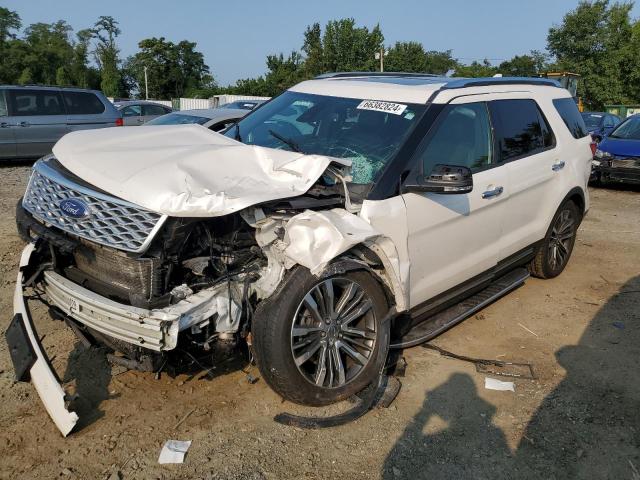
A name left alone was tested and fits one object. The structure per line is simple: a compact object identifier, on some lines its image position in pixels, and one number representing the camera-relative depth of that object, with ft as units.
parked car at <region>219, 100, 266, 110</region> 63.94
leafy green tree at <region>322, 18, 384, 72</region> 200.54
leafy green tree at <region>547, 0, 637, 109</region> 139.23
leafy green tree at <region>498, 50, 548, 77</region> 188.19
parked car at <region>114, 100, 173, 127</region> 59.47
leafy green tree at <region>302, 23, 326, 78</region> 200.54
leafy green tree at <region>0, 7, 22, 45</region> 217.36
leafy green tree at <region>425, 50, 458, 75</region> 243.23
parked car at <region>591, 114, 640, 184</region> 36.11
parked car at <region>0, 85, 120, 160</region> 38.32
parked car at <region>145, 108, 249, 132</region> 29.91
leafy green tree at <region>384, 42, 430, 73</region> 214.28
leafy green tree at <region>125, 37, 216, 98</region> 234.79
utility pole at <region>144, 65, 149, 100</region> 222.03
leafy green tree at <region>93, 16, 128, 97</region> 214.28
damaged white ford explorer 9.36
